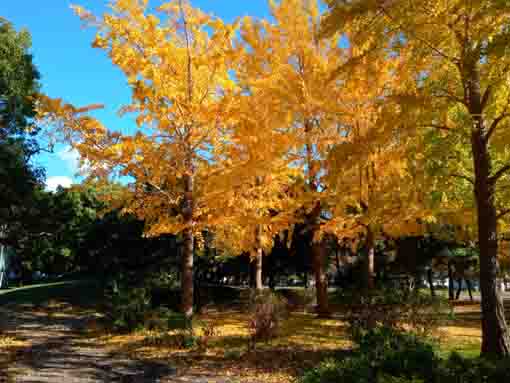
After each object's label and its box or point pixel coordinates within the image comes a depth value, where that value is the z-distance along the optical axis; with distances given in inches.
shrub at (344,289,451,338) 275.0
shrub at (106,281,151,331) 367.2
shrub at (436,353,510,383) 140.4
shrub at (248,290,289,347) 307.7
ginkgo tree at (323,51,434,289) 318.3
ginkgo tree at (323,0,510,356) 192.2
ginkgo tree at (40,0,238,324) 281.4
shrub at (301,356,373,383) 135.2
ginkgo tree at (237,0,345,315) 357.7
